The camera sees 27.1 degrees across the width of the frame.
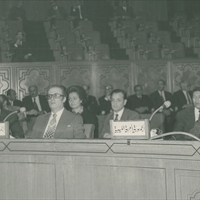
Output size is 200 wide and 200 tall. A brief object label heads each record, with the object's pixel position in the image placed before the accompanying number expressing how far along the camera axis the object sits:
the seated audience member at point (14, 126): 4.31
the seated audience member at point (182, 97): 8.06
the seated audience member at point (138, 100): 7.81
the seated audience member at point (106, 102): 7.79
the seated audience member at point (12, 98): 7.75
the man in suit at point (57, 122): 3.33
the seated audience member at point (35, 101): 7.67
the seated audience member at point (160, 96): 8.20
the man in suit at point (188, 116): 4.23
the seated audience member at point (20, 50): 8.42
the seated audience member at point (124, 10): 9.34
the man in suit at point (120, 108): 4.00
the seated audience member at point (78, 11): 9.11
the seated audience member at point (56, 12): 8.98
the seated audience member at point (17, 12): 8.70
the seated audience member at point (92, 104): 7.84
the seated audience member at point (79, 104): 4.40
